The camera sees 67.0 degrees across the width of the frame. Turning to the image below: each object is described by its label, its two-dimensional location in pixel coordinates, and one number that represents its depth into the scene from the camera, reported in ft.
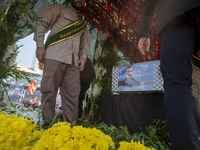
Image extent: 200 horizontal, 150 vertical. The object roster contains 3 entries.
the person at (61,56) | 5.10
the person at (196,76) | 2.76
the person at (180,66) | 1.88
